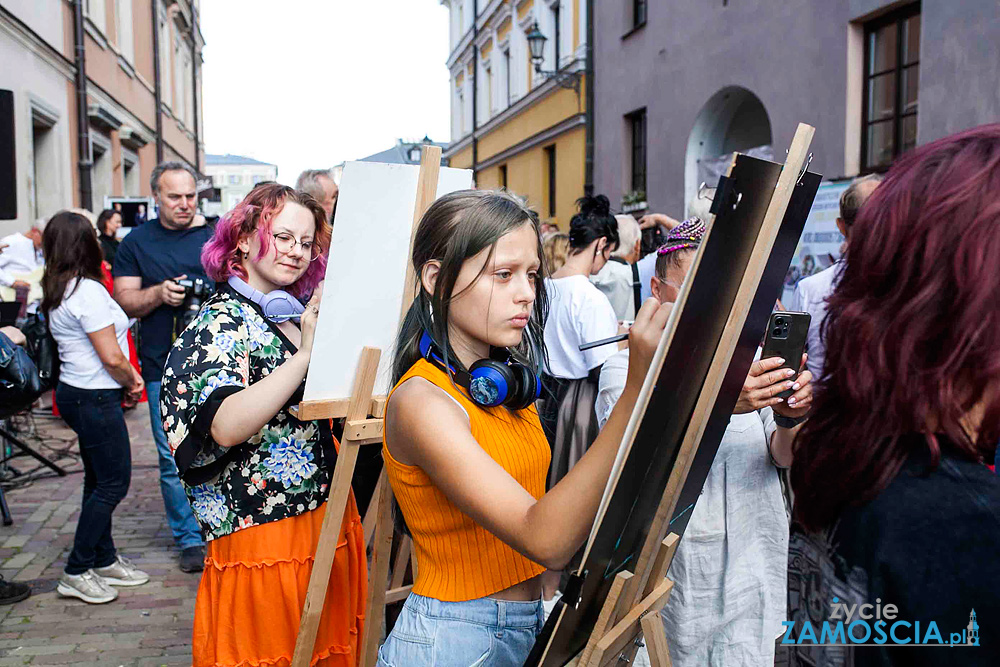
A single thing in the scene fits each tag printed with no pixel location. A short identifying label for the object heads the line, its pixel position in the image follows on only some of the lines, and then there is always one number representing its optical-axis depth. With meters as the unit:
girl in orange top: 1.54
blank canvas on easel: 2.42
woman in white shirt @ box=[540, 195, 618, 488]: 4.15
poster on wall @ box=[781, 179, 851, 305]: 6.21
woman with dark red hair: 1.03
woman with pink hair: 2.25
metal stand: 5.75
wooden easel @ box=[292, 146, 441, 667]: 2.31
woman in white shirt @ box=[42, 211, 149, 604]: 4.12
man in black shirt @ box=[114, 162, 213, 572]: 4.51
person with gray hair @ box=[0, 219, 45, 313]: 7.64
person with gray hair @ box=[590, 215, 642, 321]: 5.35
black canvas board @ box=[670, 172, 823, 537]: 1.42
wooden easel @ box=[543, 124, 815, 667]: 1.30
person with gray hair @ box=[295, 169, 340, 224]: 4.88
